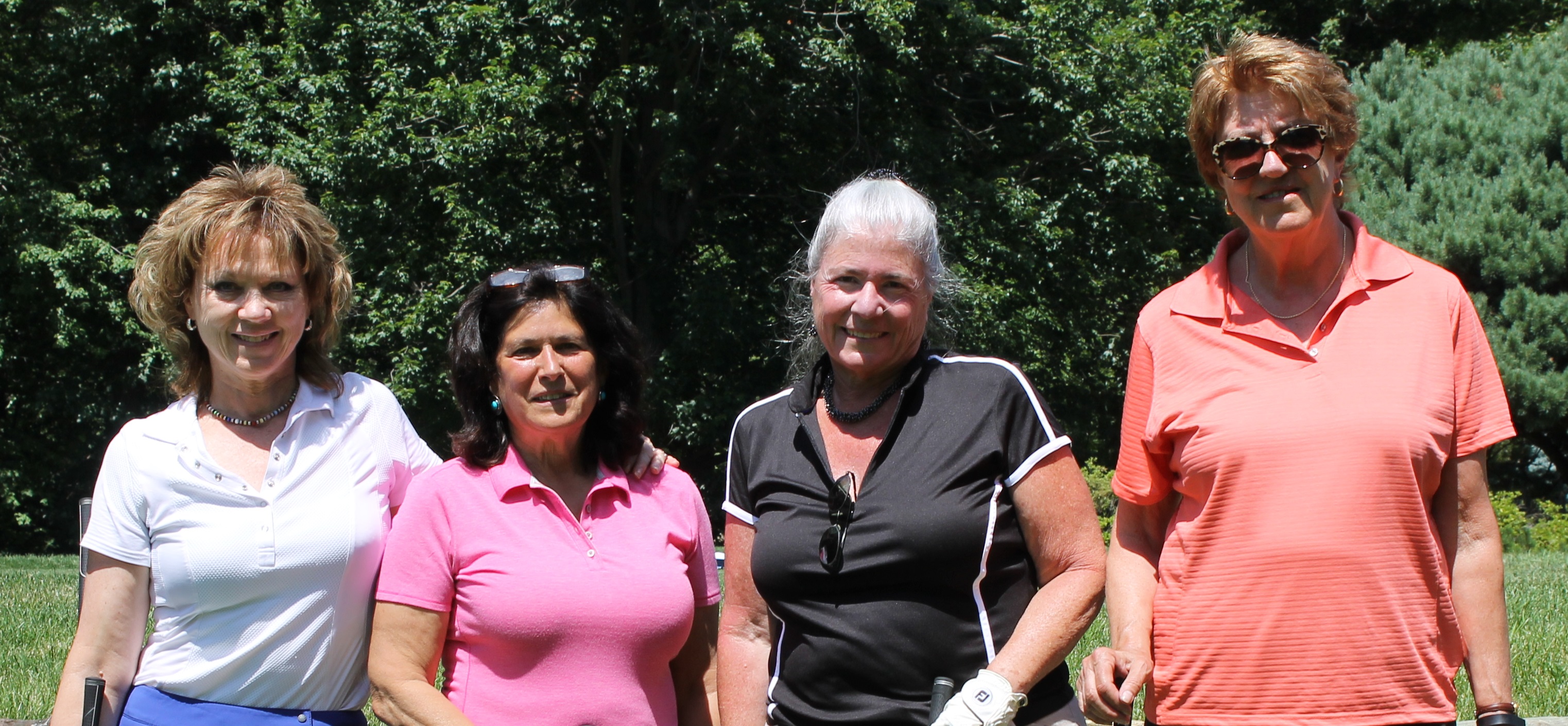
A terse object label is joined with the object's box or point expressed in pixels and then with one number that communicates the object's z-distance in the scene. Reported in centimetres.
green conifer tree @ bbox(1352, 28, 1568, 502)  1789
